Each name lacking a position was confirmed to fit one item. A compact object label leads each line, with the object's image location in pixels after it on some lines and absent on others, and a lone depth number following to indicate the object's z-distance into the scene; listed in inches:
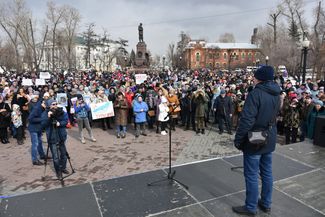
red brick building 3757.4
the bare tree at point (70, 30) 1940.2
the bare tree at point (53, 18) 1672.0
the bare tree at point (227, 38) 5018.5
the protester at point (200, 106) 404.2
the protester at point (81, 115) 357.4
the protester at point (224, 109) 407.2
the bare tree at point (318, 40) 1219.2
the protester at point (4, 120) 344.8
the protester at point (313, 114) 308.1
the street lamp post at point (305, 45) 645.3
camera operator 228.4
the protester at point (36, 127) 262.0
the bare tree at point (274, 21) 1937.6
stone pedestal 1369.3
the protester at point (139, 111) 390.9
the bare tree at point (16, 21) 1520.5
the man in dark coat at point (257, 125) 127.7
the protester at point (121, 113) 390.0
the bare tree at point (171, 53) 3220.0
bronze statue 1465.3
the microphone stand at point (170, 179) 184.4
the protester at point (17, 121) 347.6
